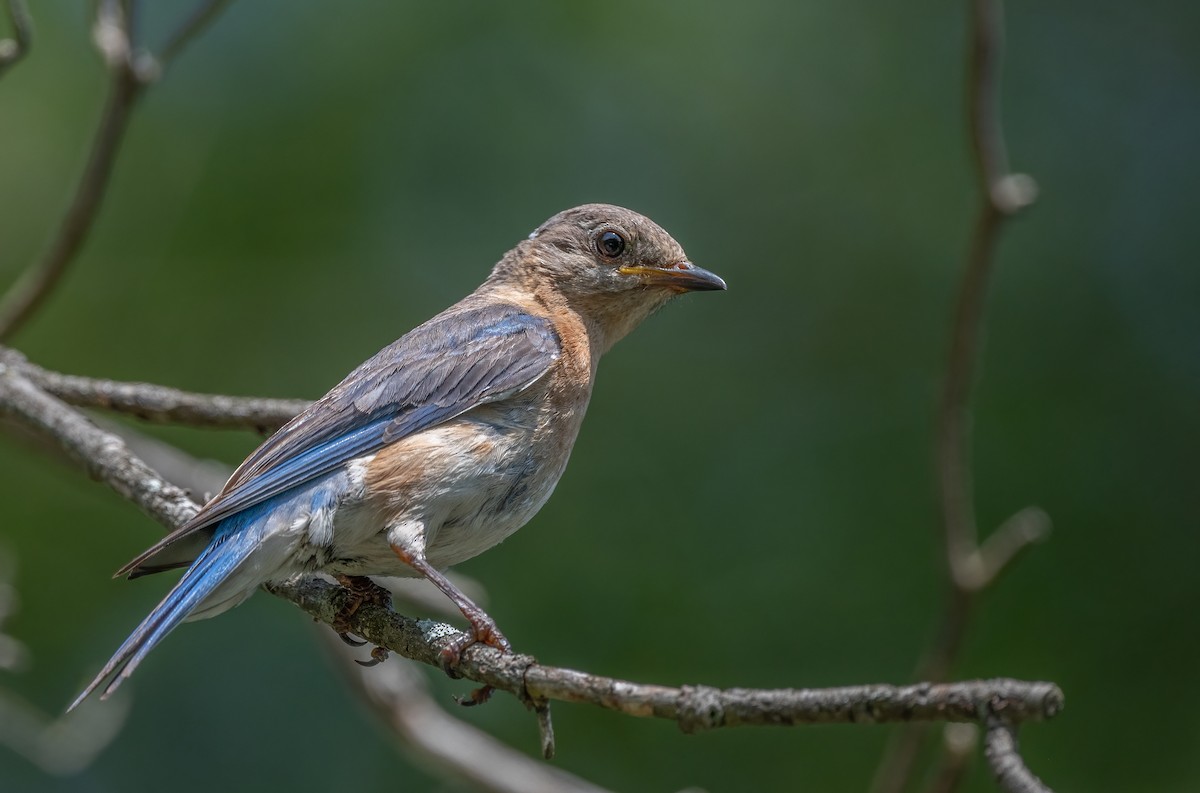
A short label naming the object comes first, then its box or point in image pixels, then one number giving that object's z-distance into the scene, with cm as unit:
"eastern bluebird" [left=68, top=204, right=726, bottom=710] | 698
